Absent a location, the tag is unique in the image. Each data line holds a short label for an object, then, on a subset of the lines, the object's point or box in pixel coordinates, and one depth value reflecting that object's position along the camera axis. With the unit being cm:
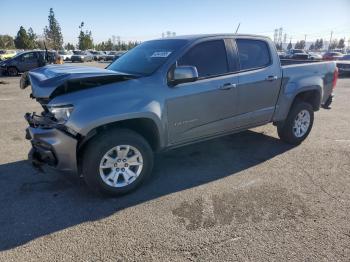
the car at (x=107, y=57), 4998
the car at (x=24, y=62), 2031
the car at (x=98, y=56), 4984
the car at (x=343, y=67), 2038
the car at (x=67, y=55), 4133
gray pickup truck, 343
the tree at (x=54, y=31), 7294
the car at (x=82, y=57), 4081
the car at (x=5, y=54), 3137
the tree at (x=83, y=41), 7106
